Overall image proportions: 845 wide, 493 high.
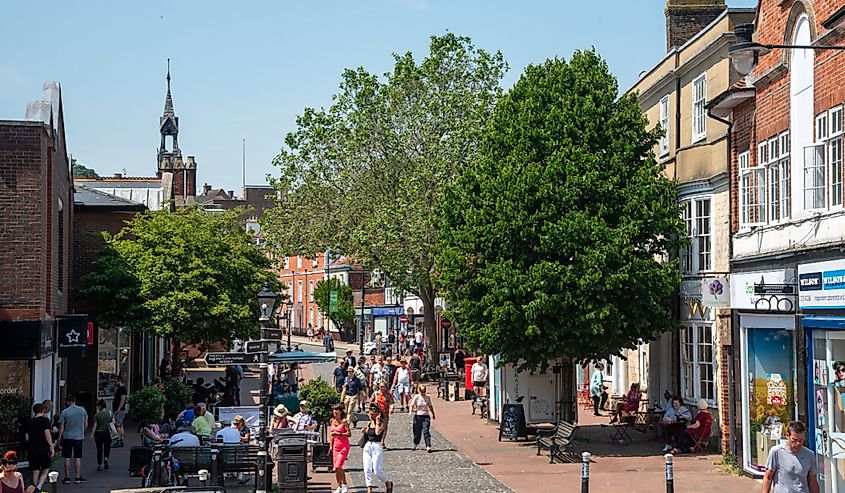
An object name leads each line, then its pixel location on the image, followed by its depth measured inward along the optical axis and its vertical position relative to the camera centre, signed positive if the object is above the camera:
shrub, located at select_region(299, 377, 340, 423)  26.47 -1.57
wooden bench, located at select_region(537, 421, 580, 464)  23.89 -2.35
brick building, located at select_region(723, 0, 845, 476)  17.23 +1.58
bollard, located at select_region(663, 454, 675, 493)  16.38 -2.07
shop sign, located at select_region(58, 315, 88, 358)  26.77 -0.07
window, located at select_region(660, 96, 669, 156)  29.97 +5.43
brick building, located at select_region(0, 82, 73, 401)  23.00 +1.58
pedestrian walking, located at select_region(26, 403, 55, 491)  19.38 -1.87
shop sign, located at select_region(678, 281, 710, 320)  25.95 +0.63
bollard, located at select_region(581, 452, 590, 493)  16.69 -2.08
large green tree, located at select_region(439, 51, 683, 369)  24.69 +2.17
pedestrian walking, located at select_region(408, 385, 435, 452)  25.78 -1.84
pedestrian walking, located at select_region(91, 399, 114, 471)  23.20 -2.03
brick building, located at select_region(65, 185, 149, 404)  32.91 +0.03
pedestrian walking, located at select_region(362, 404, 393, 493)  19.27 -2.04
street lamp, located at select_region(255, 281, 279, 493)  18.94 -0.97
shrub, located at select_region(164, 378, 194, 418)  28.84 -1.62
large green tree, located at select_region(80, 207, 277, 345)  32.38 +1.47
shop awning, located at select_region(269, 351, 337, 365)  26.93 -0.61
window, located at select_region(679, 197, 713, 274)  26.19 +2.20
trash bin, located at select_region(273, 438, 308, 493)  19.97 -2.33
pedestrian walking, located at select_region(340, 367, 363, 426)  30.34 -1.67
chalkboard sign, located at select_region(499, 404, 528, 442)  27.52 -2.16
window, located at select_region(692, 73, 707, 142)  27.05 +5.27
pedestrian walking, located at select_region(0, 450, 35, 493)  14.80 -1.85
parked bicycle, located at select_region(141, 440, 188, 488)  18.64 -2.29
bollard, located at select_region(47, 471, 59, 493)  15.23 -1.91
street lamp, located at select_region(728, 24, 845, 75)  15.77 +4.15
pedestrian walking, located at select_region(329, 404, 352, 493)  19.69 -1.89
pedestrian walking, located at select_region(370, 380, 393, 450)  23.56 -1.44
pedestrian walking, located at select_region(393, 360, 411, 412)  36.38 -1.67
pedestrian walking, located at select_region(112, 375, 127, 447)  27.50 -1.89
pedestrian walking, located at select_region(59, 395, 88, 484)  21.31 -1.85
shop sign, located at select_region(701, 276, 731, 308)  22.70 +0.74
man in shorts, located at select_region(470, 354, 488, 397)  37.34 -1.46
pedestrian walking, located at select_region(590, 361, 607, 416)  33.28 -1.66
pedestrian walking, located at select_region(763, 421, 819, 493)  12.59 -1.51
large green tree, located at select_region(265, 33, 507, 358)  45.03 +7.02
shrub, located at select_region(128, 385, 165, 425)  25.53 -1.64
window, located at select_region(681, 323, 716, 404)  26.06 -0.75
